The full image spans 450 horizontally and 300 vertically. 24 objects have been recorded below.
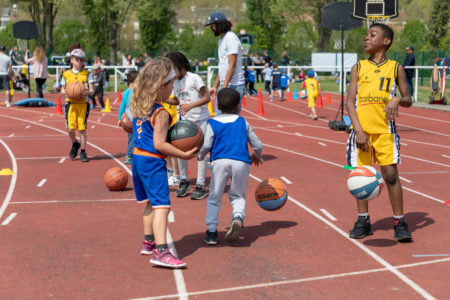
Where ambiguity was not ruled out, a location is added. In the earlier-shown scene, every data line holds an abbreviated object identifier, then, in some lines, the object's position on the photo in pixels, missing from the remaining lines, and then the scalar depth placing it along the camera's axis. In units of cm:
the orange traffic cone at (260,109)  2204
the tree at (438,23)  6678
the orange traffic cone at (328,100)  2648
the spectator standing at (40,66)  2384
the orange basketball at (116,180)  950
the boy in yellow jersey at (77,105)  1205
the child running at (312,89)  2010
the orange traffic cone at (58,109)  2203
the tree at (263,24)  7717
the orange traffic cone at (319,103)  2486
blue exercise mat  2406
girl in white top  855
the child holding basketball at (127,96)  1051
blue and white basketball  634
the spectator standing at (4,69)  2277
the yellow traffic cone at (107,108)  2291
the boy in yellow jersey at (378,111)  654
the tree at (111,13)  6094
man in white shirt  916
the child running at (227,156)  649
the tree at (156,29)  7698
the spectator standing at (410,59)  2512
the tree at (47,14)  5716
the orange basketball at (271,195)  705
